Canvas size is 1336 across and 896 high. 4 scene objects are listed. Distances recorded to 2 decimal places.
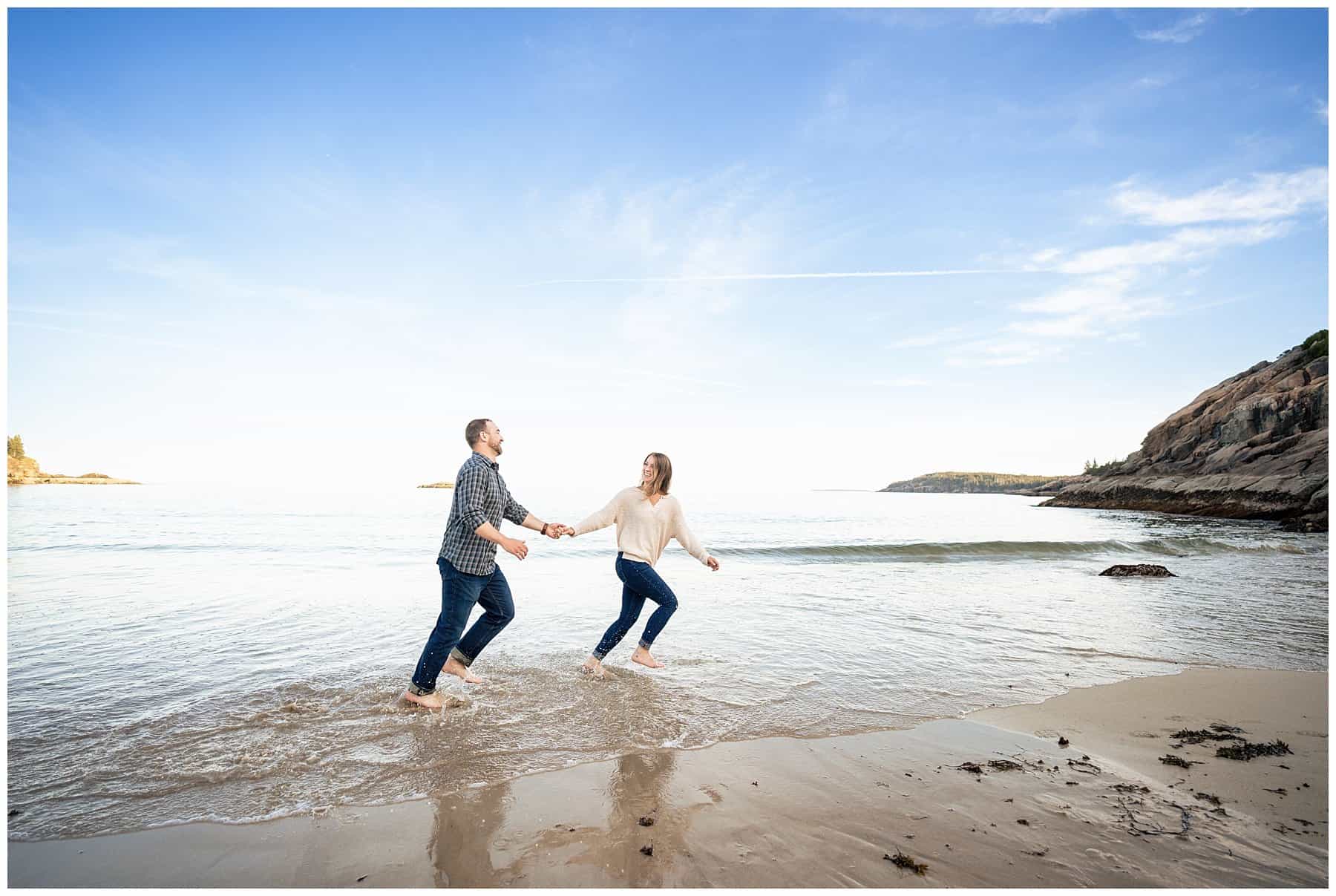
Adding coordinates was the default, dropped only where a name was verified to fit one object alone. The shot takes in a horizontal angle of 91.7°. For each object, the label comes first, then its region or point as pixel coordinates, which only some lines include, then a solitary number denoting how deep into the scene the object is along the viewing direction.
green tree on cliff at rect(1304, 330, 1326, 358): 55.78
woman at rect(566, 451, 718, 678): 6.57
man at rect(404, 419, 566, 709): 5.35
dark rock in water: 15.03
